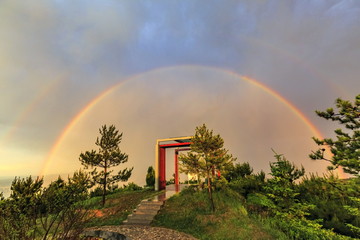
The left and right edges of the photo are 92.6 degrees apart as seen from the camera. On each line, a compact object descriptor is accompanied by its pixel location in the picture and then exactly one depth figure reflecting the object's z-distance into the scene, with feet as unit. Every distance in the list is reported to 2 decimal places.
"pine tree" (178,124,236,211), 36.78
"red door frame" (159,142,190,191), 64.95
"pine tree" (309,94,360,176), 21.74
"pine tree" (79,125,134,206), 49.37
